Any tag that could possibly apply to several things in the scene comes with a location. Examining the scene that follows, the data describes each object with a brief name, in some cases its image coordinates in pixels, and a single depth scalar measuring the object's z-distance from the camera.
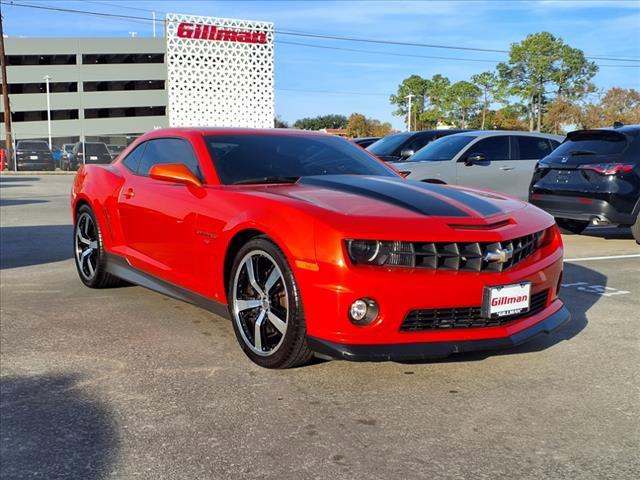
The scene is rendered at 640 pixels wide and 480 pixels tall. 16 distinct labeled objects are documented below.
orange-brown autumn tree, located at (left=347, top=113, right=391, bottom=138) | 82.33
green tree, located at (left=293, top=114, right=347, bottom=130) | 103.00
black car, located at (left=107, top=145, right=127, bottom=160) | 35.96
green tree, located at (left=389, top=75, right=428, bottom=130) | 89.00
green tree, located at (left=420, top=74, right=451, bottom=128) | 75.12
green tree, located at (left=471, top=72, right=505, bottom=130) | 65.12
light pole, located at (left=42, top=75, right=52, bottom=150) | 58.38
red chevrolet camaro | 3.10
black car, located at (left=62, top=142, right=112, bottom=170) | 31.76
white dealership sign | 54.88
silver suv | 10.16
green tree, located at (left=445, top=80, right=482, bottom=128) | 70.94
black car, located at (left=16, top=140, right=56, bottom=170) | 31.02
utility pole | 32.39
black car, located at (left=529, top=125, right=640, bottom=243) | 7.90
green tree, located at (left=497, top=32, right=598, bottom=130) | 67.00
